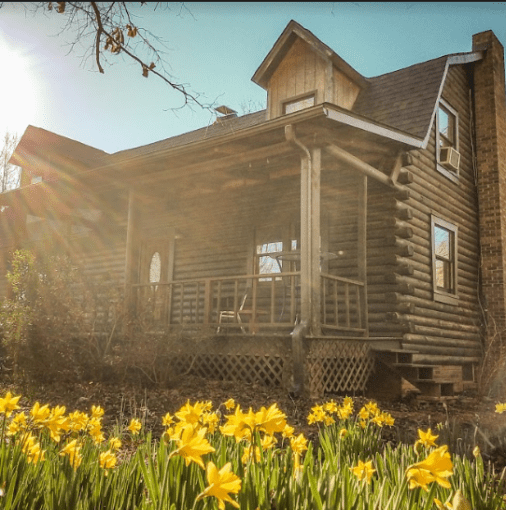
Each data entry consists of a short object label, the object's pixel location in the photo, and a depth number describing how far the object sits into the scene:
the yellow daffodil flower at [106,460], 2.40
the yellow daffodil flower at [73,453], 2.28
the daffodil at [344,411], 4.05
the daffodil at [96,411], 3.26
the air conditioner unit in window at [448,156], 13.01
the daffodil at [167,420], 3.05
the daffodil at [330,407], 4.04
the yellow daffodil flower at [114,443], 2.92
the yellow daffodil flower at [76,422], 2.79
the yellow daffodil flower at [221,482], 1.45
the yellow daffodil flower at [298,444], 2.58
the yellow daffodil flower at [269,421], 1.93
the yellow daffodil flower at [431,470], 1.65
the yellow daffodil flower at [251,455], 2.00
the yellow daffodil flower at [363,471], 2.15
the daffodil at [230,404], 3.43
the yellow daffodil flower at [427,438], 2.61
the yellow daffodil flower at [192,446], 1.57
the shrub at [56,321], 8.26
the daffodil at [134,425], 3.21
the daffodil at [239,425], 1.92
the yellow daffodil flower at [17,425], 2.76
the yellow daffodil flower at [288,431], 2.45
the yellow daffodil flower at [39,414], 2.46
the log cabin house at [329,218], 8.96
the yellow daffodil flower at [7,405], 2.50
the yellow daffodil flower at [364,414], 4.06
